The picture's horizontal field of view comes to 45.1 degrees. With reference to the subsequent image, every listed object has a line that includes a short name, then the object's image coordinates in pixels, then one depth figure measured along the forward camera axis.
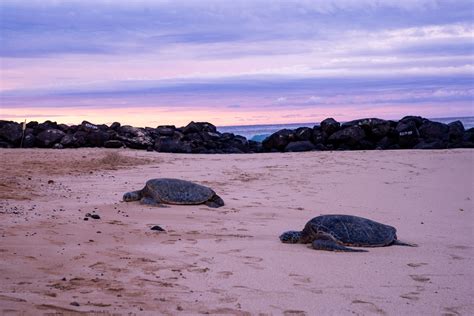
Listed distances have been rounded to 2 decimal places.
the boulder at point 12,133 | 24.88
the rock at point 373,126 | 27.61
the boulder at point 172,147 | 23.30
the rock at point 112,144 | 23.95
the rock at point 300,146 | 24.73
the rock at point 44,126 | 26.08
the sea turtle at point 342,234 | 7.36
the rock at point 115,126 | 27.83
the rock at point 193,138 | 27.47
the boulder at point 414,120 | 29.06
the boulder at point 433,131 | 27.47
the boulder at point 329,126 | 28.25
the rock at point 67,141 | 24.03
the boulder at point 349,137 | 26.86
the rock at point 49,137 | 24.34
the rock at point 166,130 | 29.07
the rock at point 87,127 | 26.11
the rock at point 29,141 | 24.44
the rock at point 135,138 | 24.55
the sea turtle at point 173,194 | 10.26
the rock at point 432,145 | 23.69
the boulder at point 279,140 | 27.34
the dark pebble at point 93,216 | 8.20
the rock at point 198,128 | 30.00
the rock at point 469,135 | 27.18
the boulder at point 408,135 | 26.31
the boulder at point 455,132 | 27.45
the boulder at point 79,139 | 24.17
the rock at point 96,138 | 24.36
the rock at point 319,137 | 27.78
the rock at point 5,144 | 24.62
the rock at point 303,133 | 27.69
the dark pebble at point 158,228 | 7.86
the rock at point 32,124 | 27.17
